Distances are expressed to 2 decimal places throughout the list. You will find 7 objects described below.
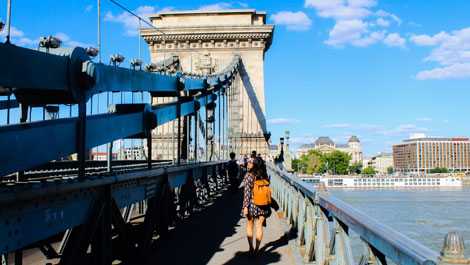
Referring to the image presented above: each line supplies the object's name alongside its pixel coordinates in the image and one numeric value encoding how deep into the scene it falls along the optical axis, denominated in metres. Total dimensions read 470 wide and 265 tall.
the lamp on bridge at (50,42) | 4.19
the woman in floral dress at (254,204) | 6.33
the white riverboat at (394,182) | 104.44
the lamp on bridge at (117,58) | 6.44
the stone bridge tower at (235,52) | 29.16
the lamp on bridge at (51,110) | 6.34
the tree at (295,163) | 166.62
